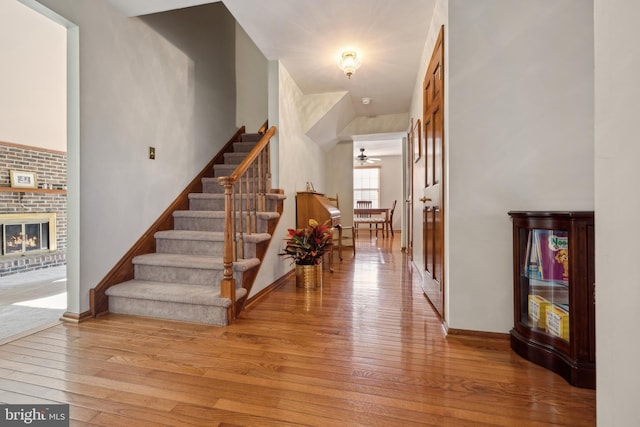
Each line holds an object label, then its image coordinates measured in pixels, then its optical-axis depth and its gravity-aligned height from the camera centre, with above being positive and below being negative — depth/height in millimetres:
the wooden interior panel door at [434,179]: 2129 +259
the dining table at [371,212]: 8094 -59
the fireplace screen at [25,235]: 3992 -326
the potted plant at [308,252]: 3041 -423
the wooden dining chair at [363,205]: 10172 +224
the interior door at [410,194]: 4520 +273
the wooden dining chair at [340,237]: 4555 -539
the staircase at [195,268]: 2260 -488
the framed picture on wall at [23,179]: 3984 +463
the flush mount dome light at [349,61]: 3139 +1614
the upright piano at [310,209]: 3885 +31
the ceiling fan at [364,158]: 8769 +1729
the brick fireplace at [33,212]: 3936 +1
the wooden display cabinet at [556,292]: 1402 -440
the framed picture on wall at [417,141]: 3377 +863
